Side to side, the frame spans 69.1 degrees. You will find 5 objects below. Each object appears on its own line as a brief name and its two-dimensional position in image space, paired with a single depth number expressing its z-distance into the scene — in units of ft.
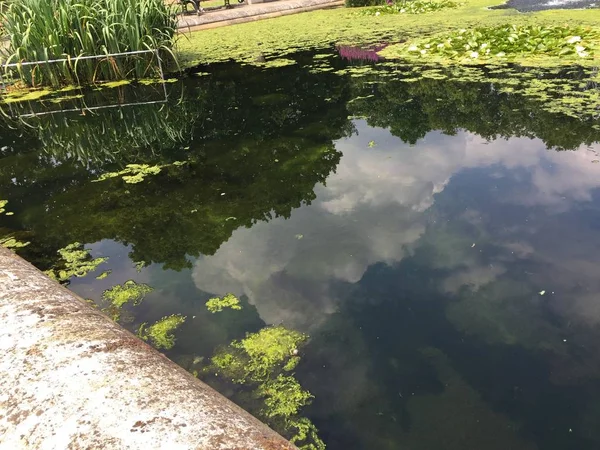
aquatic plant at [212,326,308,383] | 7.48
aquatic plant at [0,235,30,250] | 11.78
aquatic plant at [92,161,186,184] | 15.29
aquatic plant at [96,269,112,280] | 10.52
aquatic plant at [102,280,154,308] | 9.62
